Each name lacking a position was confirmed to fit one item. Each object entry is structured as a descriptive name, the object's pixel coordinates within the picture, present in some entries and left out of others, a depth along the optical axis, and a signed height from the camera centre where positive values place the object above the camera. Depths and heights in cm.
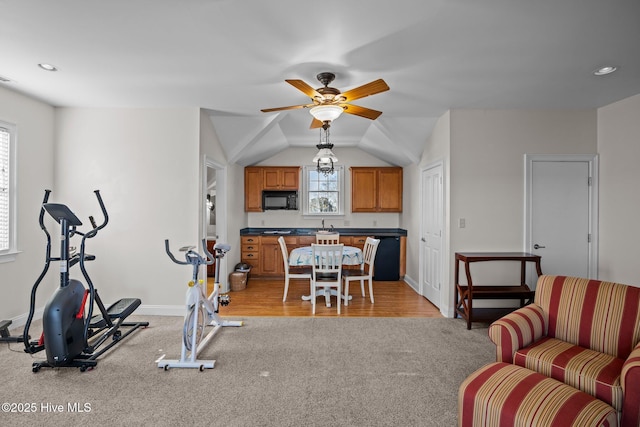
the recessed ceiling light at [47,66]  274 +130
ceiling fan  253 +100
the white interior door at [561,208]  390 +8
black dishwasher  588 -86
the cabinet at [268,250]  607 -67
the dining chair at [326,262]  404 -62
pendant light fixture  444 +82
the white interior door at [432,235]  431 -30
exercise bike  261 -95
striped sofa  163 -78
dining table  430 -60
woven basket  523 -109
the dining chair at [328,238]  533 -39
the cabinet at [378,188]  636 +52
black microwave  641 +28
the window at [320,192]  663 +47
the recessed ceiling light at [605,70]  274 +127
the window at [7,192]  330 +24
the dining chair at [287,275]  440 -83
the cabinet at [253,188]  634 +53
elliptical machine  247 -85
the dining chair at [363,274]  433 -82
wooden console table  348 -85
